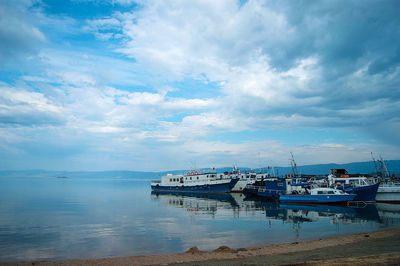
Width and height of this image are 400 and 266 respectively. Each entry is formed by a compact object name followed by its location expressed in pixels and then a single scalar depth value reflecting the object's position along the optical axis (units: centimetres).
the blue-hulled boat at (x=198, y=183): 7500
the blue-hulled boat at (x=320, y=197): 4259
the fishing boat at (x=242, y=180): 7569
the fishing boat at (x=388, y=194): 4588
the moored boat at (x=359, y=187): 4472
